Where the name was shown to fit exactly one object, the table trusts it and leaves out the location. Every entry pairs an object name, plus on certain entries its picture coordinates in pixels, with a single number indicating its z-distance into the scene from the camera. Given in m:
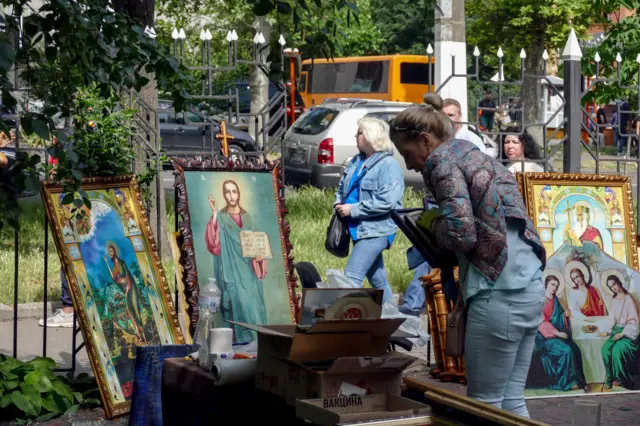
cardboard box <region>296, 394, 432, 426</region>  3.87
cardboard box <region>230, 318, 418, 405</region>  4.29
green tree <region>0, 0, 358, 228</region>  5.86
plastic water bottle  6.02
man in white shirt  8.64
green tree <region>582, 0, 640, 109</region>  13.89
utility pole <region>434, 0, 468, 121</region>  16.47
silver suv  19.03
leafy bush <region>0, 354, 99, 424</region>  6.61
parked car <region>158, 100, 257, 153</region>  17.61
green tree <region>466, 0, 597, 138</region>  37.84
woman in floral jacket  4.64
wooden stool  7.80
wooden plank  3.22
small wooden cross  8.00
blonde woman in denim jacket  8.62
